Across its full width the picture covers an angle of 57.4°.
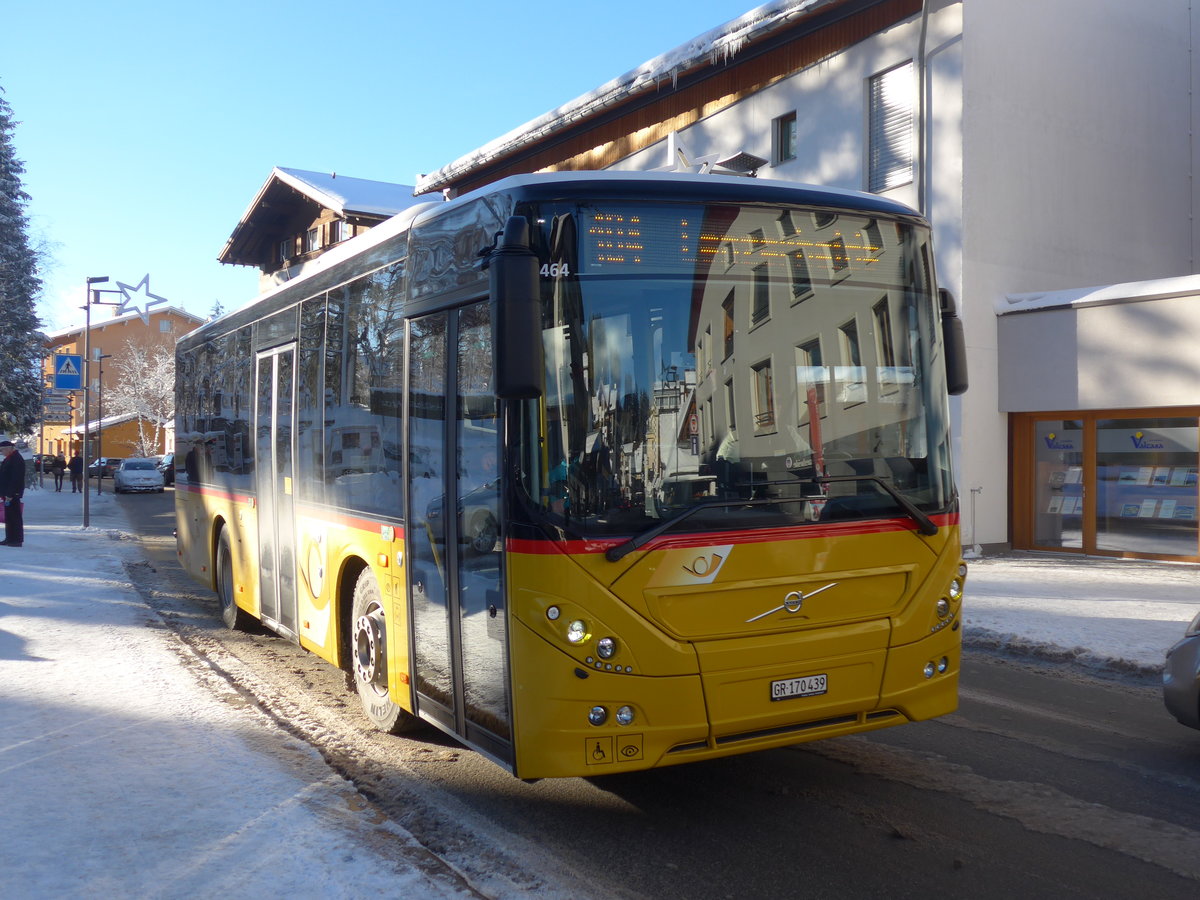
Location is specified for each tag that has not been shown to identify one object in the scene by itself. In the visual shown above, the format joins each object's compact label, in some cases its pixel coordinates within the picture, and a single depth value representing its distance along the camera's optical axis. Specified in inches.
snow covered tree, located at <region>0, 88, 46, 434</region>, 1392.7
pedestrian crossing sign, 864.9
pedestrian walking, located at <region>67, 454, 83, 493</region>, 1787.2
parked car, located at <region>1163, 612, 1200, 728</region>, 235.9
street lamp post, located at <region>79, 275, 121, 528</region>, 952.9
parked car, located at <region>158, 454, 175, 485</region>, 2231.8
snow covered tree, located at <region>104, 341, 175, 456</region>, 3452.3
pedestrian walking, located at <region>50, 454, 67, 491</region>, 1903.3
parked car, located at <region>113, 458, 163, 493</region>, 1915.6
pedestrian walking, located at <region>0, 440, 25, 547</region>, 706.2
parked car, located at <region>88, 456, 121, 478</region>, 2758.4
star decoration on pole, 1110.5
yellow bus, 182.9
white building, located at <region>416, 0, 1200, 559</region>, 626.2
